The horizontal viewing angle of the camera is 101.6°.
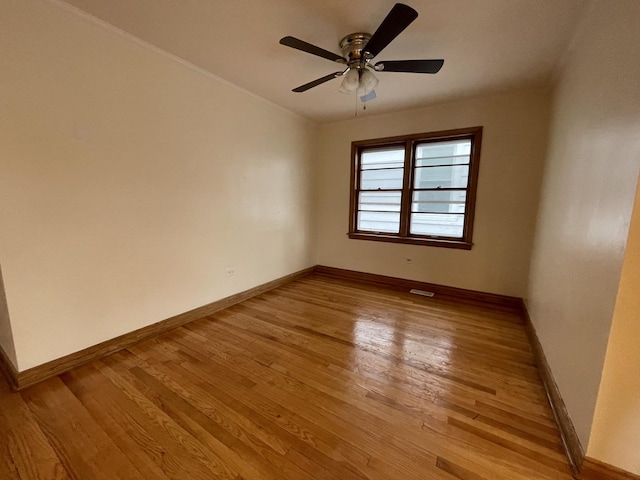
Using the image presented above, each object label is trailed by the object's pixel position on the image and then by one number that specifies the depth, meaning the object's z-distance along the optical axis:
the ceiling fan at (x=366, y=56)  1.55
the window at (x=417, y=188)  3.48
